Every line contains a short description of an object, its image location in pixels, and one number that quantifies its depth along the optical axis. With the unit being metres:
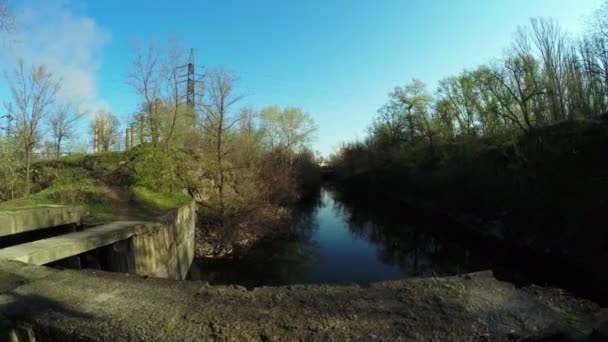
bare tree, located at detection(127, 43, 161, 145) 16.25
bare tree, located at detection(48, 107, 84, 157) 32.59
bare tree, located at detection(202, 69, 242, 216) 17.19
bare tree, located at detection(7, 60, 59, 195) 13.66
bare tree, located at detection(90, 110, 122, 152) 38.45
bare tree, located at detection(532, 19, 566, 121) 24.87
